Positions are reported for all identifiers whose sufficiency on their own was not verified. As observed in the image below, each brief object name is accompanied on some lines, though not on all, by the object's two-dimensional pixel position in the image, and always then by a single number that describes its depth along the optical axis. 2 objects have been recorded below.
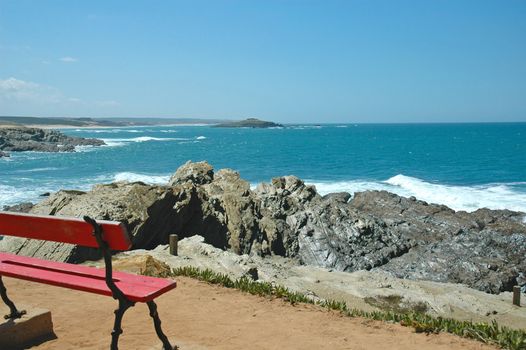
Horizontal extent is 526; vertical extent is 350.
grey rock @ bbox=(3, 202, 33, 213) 24.75
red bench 4.54
